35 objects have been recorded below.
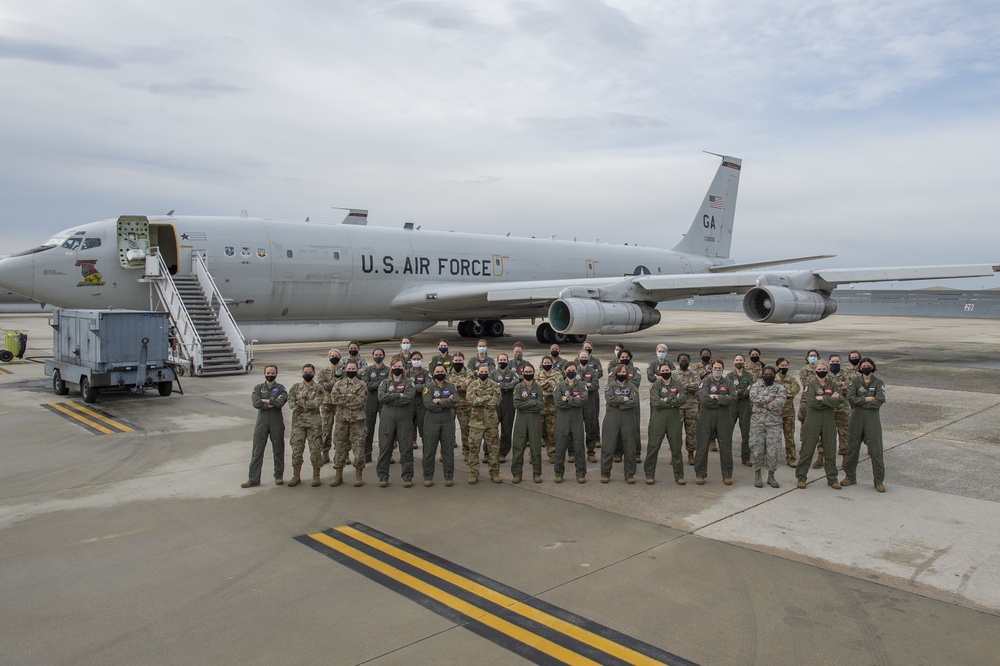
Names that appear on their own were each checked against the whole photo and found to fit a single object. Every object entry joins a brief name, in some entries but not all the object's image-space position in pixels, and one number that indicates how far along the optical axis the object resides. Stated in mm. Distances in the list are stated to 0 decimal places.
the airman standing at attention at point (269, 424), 7855
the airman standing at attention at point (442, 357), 9584
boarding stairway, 16609
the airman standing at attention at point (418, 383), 8250
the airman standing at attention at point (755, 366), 9098
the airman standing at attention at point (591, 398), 8922
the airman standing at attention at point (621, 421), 8000
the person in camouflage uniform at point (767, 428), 7832
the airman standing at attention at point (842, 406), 8398
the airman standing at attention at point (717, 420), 7953
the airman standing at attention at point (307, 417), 7945
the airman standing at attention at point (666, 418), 7934
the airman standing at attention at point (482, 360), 9546
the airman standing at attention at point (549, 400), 8922
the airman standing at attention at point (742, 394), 8344
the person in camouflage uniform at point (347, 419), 8023
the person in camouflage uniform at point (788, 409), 8922
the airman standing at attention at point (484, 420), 8094
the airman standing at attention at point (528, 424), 8125
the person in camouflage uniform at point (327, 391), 8195
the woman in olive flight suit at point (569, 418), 8078
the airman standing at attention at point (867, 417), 7660
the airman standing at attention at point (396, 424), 7918
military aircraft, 17828
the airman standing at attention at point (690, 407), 9055
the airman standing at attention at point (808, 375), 8688
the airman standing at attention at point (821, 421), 7738
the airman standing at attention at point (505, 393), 9180
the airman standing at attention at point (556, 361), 9695
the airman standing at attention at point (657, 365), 8594
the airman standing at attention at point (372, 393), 9086
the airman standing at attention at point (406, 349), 9264
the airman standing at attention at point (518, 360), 9922
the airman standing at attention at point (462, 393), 8741
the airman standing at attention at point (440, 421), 7859
